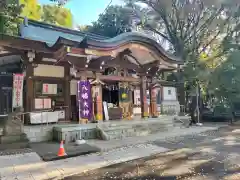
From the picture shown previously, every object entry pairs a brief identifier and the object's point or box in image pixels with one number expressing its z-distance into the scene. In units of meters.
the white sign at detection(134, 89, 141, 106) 14.85
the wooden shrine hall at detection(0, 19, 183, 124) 9.55
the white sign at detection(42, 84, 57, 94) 10.52
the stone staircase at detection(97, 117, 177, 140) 9.39
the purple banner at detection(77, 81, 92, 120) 10.09
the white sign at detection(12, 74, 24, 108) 8.56
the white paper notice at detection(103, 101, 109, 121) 11.56
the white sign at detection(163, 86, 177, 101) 18.88
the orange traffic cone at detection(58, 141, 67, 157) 6.43
